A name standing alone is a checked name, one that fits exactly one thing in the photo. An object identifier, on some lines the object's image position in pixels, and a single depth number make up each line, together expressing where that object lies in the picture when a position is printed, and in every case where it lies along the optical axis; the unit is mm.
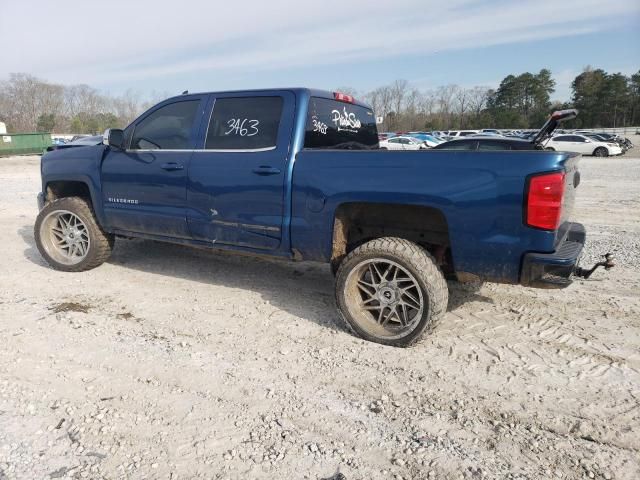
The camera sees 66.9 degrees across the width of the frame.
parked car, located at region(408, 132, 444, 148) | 34950
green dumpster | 36312
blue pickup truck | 3266
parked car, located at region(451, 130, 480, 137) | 46234
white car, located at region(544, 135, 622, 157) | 29266
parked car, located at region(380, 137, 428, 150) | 30809
